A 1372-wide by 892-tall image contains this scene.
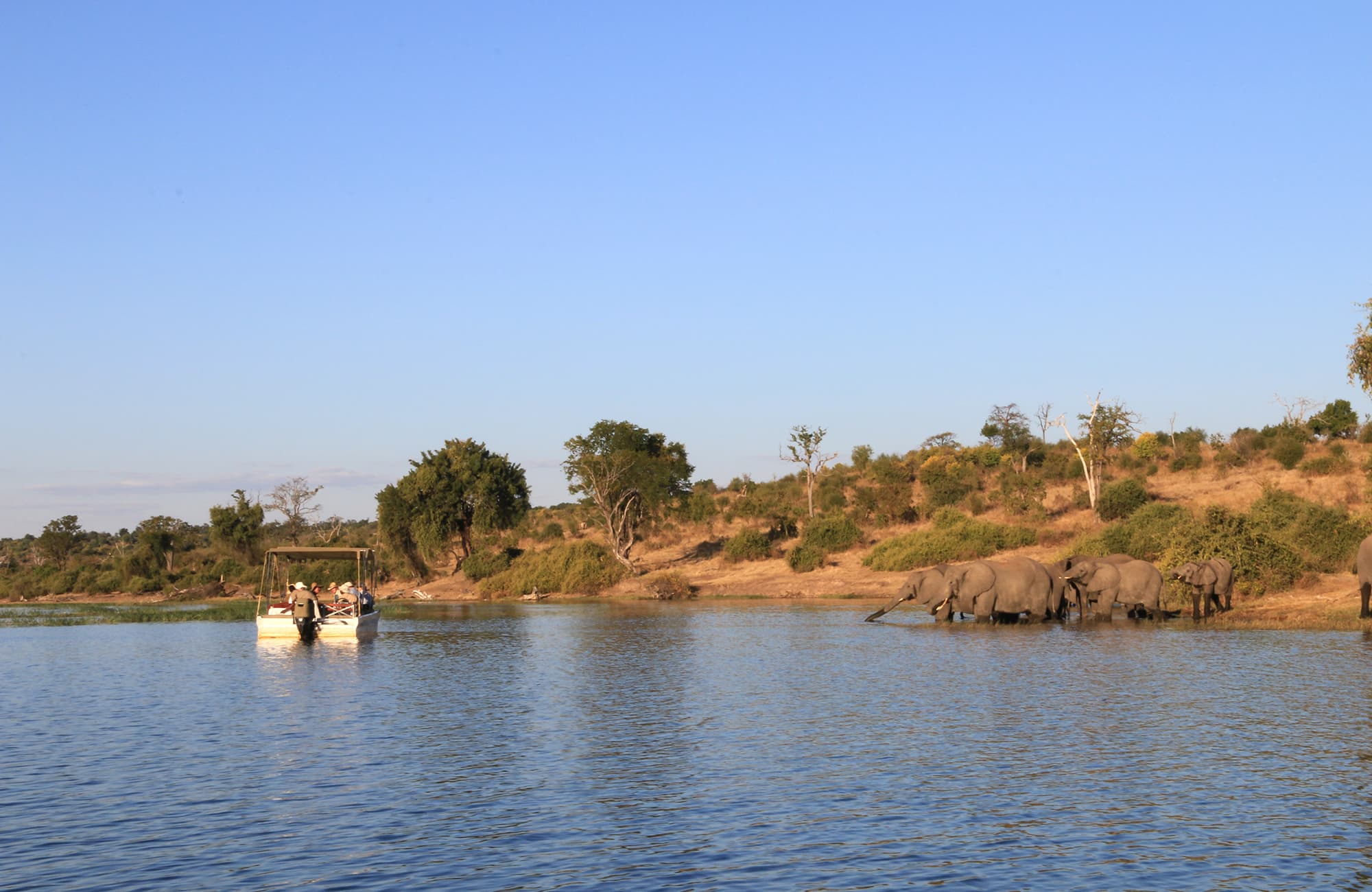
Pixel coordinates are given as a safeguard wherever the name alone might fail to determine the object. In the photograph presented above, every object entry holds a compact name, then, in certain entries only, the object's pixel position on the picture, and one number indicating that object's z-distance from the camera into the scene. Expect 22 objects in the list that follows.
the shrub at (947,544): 59.50
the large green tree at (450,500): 78.94
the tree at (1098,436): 67.31
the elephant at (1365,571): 32.88
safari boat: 41.97
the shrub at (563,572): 70.56
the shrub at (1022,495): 68.50
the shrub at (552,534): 95.06
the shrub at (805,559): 64.88
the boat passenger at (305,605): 41.72
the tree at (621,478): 74.12
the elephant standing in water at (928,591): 42.31
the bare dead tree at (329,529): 87.81
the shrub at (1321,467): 65.88
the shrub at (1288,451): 69.00
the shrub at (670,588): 64.31
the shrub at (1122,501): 63.31
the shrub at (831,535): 67.31
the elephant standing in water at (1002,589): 40.78
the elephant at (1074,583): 41.34
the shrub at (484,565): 76.69
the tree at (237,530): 90.62
